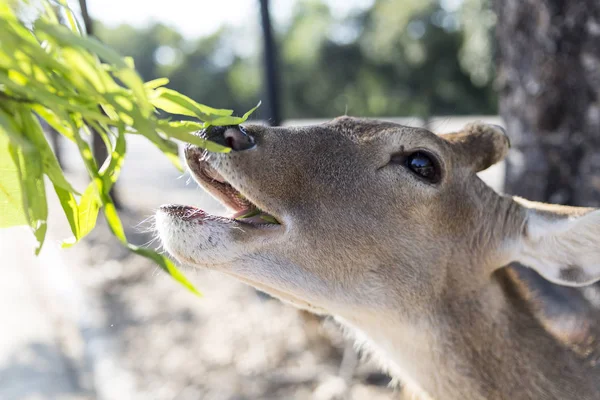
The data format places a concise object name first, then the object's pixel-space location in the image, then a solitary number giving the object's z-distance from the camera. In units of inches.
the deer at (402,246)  15.7
